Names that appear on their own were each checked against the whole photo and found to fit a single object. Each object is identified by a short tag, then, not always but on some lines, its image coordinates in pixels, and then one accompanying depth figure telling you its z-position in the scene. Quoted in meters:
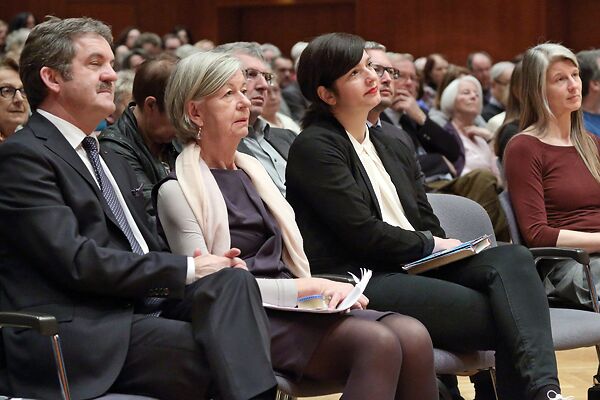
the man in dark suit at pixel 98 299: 3.92
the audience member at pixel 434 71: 15.39
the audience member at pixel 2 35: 17.40
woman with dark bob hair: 4.93
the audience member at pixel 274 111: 8.30
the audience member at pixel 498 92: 13.85
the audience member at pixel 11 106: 6.27
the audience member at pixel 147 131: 5.64
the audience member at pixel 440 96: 10.81
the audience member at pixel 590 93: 8.09
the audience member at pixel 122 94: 7.17
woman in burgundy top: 6.08
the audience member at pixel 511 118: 7.18
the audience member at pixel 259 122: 6.72
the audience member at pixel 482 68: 16.20
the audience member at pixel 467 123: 10.42
